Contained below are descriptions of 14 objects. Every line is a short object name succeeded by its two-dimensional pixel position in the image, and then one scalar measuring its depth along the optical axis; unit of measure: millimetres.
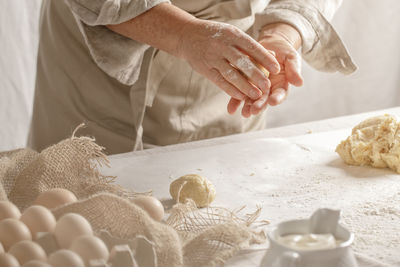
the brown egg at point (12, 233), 1082
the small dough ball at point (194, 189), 1344
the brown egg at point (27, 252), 1032
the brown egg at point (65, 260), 996
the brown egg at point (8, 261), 1014
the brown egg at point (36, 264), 989
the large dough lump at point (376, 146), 1485
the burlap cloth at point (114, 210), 1112
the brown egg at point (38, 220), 1099
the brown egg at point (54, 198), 1200
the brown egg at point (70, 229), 1066
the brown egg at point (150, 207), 1214
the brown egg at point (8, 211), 1142
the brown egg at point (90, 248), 1019
